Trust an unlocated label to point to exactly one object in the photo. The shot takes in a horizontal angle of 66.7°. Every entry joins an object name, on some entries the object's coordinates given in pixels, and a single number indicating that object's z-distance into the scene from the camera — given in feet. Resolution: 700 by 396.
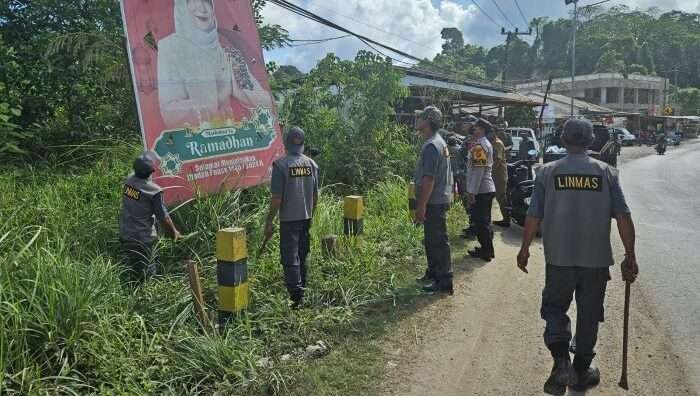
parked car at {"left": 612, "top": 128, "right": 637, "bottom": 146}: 130.02
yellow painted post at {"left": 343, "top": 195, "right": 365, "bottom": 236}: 20.81
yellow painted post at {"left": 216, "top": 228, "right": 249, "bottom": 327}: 13.75
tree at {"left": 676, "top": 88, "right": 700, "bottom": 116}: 237.86
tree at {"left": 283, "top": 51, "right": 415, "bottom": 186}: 32.71
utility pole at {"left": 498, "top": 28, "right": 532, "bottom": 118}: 124.72
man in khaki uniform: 26.37
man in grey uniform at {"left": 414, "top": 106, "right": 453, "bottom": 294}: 17.15
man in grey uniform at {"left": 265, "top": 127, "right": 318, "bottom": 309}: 16.20
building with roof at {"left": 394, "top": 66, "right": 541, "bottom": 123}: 52.33
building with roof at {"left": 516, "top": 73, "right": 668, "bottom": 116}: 206.39
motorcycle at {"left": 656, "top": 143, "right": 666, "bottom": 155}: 99.30
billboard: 17.17
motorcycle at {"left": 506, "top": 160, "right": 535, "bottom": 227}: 27.12
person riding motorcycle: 99.35
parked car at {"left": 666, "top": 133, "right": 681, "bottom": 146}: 144.05
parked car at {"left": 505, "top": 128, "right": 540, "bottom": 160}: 68.81
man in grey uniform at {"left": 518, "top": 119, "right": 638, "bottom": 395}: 11.52
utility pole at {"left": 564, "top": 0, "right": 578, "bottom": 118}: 111.63
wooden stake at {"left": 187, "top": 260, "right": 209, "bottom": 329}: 13.25
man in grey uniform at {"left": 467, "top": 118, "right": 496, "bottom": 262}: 22.13
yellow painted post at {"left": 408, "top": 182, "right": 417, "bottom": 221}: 25.43
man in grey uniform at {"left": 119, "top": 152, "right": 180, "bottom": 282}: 15.84
